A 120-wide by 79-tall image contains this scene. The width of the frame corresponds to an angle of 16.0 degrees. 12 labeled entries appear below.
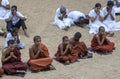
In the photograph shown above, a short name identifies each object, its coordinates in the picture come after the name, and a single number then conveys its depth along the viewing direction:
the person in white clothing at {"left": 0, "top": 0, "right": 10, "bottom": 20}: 14.24
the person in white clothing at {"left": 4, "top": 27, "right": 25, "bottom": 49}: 11.77
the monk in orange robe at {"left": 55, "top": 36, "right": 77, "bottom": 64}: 11.24
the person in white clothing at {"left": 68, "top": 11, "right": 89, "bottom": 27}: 14.17
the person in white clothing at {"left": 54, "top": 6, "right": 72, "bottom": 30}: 13.80
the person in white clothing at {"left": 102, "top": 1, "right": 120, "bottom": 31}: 14.00
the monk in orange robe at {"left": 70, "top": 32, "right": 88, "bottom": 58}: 11.70
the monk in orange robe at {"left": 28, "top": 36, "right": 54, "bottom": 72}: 10.72
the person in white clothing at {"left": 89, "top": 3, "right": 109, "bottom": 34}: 13.78
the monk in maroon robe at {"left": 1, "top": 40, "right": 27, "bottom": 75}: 10.38
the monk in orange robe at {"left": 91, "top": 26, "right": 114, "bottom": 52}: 12.08
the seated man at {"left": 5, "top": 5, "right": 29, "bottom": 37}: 13.00
